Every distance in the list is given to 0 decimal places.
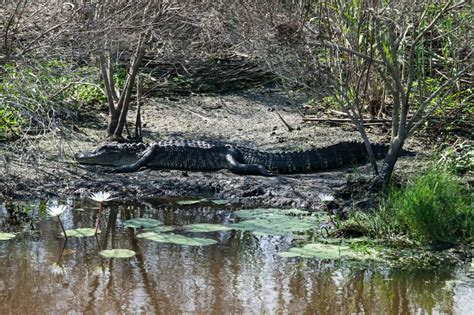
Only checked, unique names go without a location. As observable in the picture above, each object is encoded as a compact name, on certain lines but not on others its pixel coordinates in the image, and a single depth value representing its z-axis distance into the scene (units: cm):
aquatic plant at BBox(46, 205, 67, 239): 1266
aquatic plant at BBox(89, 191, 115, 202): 1284
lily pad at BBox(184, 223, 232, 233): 1420
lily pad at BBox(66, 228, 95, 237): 1361
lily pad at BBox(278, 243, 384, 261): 1260
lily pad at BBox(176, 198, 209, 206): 1648
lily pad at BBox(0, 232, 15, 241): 1330
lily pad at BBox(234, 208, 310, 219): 1510
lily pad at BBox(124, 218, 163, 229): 1439
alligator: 1891
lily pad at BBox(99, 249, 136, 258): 1245
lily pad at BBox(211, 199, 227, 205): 1655
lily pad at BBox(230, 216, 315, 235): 1405
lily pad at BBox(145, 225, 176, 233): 1416
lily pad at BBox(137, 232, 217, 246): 1330
